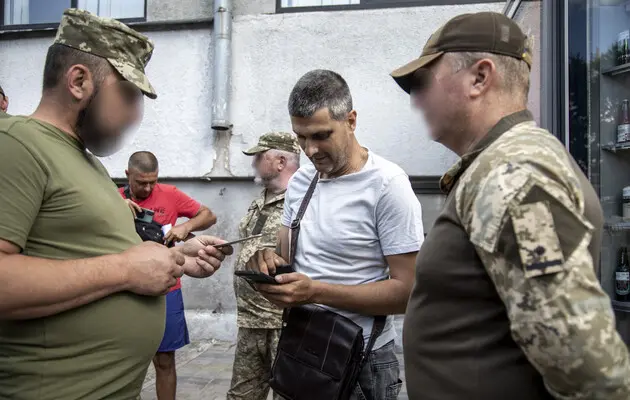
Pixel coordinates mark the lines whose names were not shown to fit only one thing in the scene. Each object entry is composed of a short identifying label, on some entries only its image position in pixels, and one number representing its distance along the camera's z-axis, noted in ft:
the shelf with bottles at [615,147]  11.51
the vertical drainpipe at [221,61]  19.99
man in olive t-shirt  4.91
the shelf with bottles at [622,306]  11.37
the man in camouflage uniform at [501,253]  3.48
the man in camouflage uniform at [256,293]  11.46
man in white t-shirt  6.94
